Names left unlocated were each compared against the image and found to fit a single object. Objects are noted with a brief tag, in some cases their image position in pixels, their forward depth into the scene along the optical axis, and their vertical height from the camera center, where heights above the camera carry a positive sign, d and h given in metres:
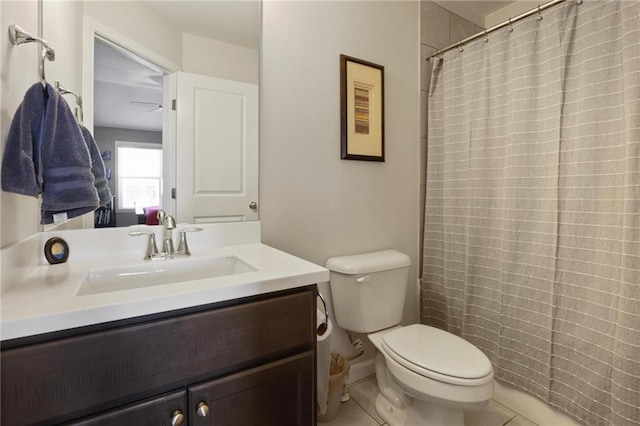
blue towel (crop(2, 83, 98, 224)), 0.75 +0.12
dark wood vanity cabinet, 0.61 -0.38
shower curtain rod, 1.36 +0.92
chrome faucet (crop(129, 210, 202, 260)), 1.16 -0.14
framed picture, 1.66 +0.55
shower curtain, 1.16 +0.02
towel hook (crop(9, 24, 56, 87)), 0.79 +0.43
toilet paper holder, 1.21 -0.48
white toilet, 1.14 -0.60
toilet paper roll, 1.28 -0.67
